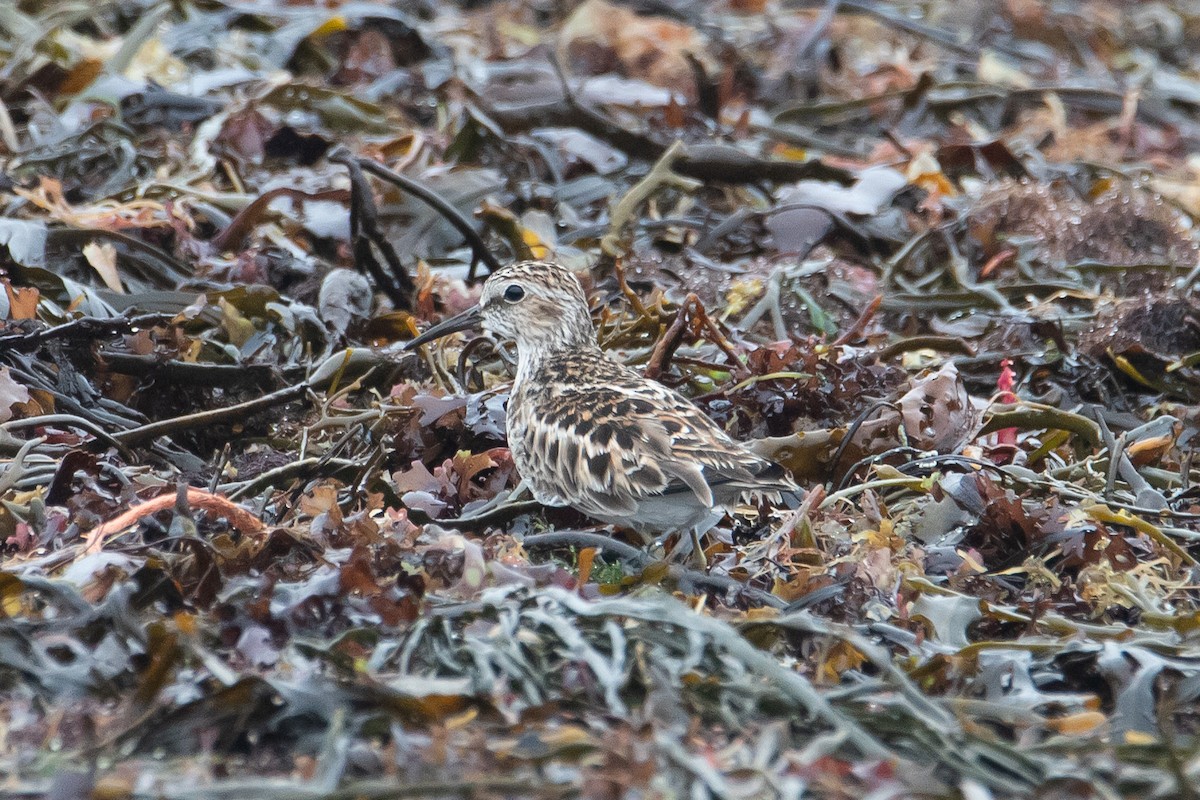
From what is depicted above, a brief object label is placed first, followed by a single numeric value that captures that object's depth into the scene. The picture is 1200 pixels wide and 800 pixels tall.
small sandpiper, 6.71
